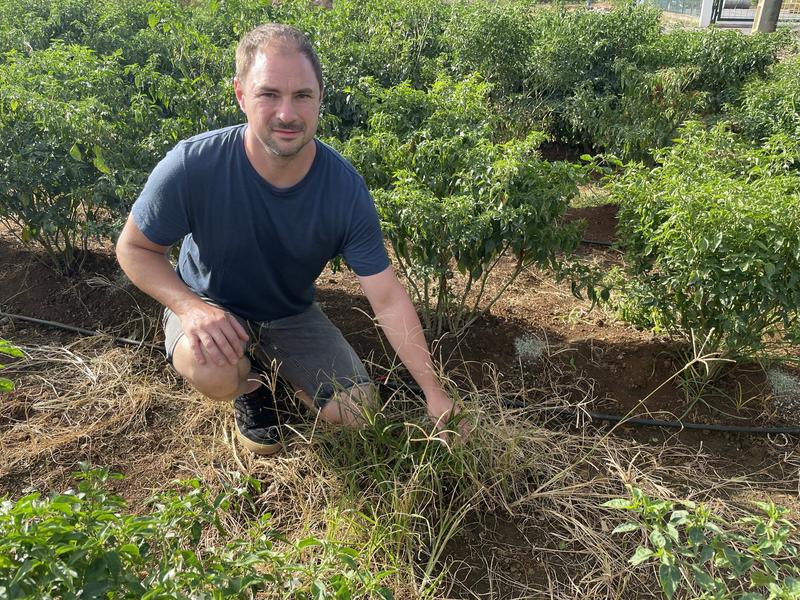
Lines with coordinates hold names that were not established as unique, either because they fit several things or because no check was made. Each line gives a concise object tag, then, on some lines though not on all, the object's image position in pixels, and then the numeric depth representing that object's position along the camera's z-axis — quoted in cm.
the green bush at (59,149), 311
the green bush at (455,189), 265
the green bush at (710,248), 242
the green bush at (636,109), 462
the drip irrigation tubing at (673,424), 271
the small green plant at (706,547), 156
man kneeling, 222
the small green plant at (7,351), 144
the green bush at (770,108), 425
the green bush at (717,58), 535
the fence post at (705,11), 1517
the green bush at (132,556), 126
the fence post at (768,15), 823
